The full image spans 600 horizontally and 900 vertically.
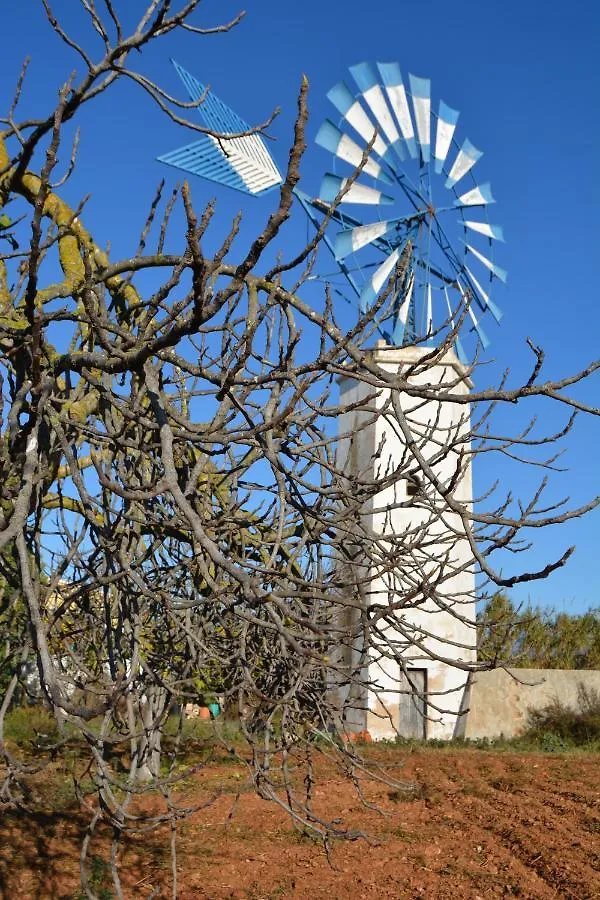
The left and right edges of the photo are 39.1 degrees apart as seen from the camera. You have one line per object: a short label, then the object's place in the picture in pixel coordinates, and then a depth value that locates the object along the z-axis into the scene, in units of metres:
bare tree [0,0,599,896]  1.88
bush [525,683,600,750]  14.75
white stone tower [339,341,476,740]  15.85
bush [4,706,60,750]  14.04
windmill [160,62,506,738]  14.80
